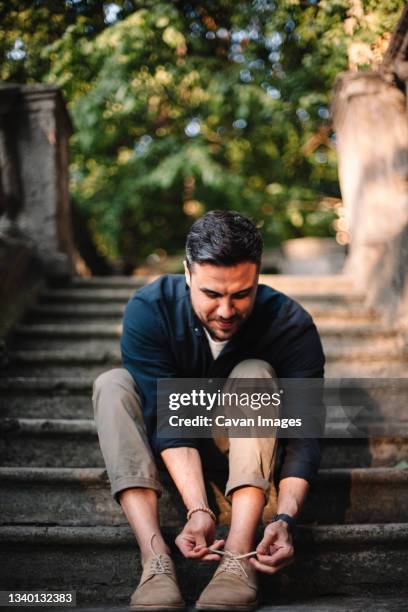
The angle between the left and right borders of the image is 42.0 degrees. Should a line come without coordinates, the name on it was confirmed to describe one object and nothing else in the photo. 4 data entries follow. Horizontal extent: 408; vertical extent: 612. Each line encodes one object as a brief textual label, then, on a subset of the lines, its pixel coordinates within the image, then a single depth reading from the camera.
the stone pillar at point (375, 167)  3.19
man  1.38
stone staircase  1.57
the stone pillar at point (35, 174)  3.51
